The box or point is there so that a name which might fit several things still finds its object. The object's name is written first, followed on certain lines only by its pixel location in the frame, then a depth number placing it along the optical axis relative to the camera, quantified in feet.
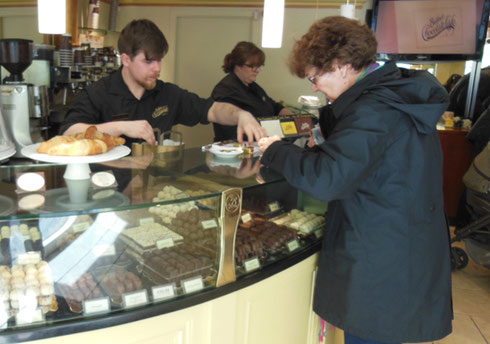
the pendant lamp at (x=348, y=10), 11.20
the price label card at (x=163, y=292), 5.29
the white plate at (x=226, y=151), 7.47
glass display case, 4.90
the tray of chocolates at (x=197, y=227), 5.96
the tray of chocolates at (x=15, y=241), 5.25
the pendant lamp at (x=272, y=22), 8.95
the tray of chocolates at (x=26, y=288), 4.87
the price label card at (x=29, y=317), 4.74
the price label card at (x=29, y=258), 5.24
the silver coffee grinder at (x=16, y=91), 9.19
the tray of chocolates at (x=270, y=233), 6.72
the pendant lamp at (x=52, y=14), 7.02
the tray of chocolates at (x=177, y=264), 5.56
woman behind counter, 14.01
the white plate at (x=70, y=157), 5.10
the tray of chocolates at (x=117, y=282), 5.20
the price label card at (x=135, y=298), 5.12
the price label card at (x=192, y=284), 5.50
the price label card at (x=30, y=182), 5.40
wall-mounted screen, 17.78
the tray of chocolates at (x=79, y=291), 5.00
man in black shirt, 8.26
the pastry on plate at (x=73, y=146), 5.23
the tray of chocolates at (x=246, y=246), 6.24
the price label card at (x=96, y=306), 4.94
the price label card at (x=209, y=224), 5.91
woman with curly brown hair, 5.37
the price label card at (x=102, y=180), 5.67
